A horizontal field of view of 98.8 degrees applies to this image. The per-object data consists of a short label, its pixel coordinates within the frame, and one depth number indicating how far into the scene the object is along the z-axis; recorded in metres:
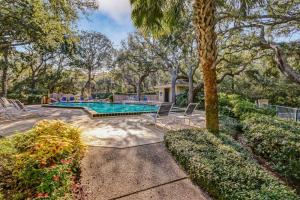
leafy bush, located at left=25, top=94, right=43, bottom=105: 16.11
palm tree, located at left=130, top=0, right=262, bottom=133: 4.13
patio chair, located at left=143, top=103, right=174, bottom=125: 5.87
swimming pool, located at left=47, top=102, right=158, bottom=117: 8.29
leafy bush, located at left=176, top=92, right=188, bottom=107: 15.02
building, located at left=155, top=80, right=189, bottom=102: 18.25
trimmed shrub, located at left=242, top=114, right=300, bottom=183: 3.60
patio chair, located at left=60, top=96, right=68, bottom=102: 17.12
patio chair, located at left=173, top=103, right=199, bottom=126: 6.16
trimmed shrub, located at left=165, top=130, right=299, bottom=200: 1.96
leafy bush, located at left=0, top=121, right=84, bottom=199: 1.95
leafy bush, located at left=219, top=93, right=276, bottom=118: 7.03
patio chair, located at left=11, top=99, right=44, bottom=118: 7.70
